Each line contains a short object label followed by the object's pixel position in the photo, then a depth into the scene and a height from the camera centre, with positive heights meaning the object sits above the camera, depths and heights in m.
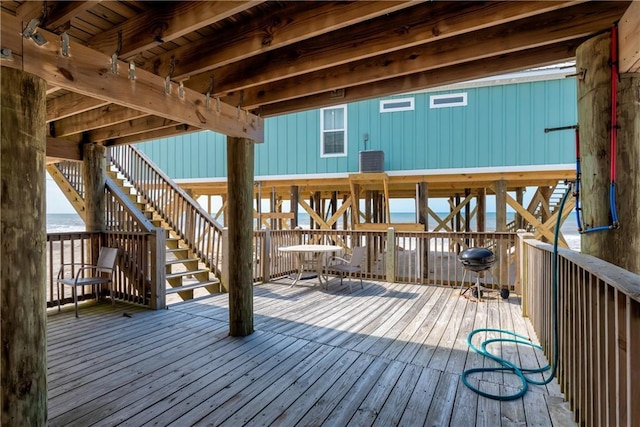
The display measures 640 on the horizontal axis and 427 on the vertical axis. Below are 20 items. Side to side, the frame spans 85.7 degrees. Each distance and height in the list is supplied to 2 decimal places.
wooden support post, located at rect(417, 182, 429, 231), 9.03 +0.21
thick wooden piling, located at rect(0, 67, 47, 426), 1.89 -0.21
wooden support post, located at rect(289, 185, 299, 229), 11.02 +0.36
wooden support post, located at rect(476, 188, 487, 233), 12.38 +0.04
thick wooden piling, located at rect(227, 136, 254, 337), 3.80 -0.22
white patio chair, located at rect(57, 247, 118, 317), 4.72 -0.91
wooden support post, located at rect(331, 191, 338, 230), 13.67 +0.40
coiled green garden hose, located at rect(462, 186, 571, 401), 2.55 -1.38
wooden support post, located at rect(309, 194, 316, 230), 15.16 +0.30
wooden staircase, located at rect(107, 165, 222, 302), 6.18 -0.86
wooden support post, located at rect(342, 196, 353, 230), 15.50 -0.36
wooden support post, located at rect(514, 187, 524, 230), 12.41 +0.43
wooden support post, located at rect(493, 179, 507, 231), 8.73 +0.18
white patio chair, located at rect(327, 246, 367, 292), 6.31 -0.93
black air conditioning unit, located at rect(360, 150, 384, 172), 8.94 +1.32
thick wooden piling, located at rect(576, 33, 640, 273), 2.16 +0.34
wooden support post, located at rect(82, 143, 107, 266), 5.79 +0.39
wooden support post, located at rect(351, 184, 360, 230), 9.62 +0.29
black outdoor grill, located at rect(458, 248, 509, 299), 5.30 -0.76
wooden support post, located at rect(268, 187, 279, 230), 12.48 +0.20
